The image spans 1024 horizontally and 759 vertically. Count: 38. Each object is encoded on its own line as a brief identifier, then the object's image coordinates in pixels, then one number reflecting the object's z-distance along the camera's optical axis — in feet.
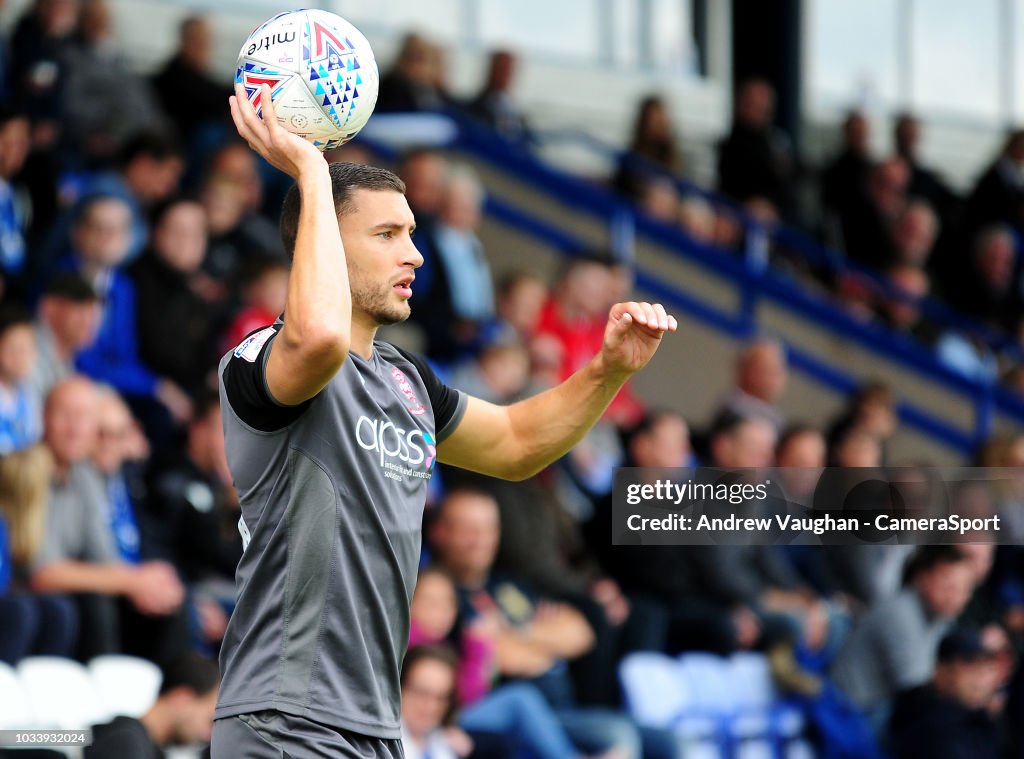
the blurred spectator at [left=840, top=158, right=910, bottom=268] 94.68
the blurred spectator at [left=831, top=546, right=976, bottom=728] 59.06
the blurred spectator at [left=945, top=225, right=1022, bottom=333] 94.48
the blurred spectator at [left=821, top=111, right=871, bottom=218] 96.02
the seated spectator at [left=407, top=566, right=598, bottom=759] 50.83
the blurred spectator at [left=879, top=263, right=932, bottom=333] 86.89
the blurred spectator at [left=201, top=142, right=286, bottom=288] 61.77
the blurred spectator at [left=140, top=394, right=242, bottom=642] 47.70
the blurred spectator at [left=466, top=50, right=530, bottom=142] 83.76
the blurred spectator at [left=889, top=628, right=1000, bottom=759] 55.57
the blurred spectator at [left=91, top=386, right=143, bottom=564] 46.34
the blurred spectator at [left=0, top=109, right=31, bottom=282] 57.31
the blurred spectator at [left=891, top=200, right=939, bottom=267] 93.04
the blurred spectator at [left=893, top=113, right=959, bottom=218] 99.86
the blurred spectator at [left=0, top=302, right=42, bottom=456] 47.88
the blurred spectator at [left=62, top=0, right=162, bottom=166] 65.82
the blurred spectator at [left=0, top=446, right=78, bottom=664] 41.78
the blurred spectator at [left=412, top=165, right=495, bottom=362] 66.03
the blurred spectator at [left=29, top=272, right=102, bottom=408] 51.06
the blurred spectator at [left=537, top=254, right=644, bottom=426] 69.46
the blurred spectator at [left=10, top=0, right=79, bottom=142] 63.72
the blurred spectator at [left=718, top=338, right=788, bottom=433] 70.13
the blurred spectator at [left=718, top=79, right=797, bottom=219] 93.20
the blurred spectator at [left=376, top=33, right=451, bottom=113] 77.51
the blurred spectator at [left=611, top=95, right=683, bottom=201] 86.02
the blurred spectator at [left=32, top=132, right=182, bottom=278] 60.39
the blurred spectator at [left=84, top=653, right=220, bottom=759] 40.52
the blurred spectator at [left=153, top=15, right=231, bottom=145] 71.36
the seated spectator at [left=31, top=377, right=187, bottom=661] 43.21
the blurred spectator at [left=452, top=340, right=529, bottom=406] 59.62
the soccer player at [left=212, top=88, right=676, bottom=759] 24.11
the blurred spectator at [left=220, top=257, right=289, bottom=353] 56.08
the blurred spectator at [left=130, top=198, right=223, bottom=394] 56.59
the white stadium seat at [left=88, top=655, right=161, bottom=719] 41.24
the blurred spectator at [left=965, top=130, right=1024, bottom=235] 100.37
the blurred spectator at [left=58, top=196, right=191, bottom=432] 54.39
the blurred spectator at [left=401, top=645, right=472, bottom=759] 46.37
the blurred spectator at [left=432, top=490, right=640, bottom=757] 52.54
